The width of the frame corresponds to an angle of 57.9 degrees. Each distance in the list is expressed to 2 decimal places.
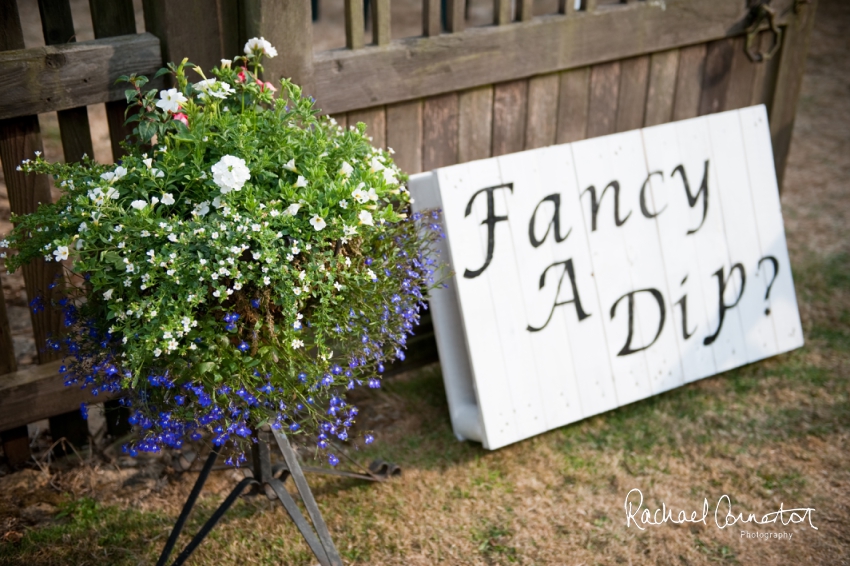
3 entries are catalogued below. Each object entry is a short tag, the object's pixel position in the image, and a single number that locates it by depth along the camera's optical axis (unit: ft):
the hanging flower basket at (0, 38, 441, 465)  5.13
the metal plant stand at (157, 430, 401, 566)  6.37
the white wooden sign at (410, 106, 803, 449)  8.08
